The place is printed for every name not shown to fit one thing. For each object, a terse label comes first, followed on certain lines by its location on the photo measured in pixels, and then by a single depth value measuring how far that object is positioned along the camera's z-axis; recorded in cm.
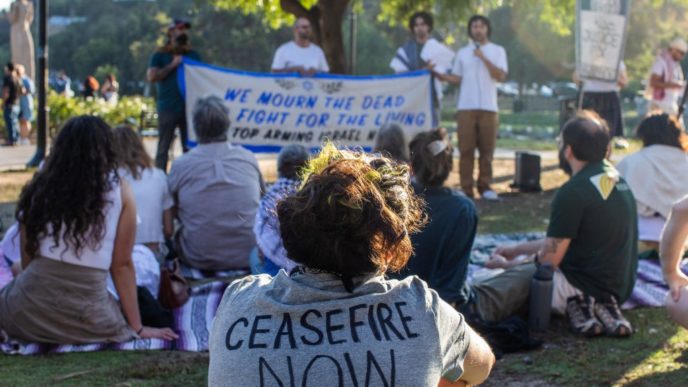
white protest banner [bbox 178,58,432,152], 1090
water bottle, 539
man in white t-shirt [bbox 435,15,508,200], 1070
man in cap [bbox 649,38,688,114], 1263
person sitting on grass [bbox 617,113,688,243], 702
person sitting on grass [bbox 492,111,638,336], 535
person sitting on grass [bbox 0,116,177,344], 473
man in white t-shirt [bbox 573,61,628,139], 1184
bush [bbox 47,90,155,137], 1872
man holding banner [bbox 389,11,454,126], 1080
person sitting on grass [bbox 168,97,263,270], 680
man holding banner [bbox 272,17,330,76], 1089
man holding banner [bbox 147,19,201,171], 1027
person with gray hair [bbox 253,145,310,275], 484
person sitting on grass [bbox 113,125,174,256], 635
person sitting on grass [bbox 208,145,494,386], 215
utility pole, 1280
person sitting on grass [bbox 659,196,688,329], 452
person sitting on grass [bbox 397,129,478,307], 498
